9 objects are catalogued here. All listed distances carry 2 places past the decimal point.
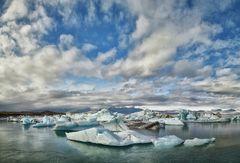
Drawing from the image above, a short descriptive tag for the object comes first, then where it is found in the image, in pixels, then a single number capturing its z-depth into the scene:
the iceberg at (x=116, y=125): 14.97
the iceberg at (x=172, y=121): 26.84
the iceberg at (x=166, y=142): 10.80
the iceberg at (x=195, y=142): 11.26
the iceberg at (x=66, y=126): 18.72
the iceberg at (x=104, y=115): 27.37
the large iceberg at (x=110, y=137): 10.84
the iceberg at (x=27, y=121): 27.63
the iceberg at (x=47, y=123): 23.85
